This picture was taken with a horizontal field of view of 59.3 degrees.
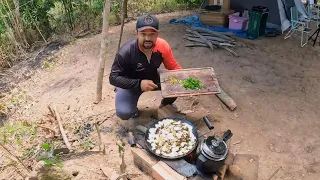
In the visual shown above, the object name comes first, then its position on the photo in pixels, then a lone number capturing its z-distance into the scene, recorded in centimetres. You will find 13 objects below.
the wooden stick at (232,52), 655
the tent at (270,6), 772
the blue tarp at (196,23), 768
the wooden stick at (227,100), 457
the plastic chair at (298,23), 702
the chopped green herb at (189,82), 355
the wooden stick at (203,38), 691
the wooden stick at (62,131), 384
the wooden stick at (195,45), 706
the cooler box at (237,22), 773
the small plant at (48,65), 695
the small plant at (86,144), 381
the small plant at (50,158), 256
